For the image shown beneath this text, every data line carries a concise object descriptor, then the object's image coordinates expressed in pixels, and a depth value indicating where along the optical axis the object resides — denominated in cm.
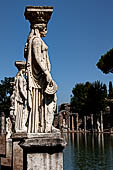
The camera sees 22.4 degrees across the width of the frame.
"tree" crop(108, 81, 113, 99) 5506
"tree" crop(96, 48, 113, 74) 4190
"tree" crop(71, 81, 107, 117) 5006
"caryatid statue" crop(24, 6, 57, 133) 443
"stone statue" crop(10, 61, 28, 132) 692
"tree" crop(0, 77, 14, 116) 4758
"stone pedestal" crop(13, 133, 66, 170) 418
